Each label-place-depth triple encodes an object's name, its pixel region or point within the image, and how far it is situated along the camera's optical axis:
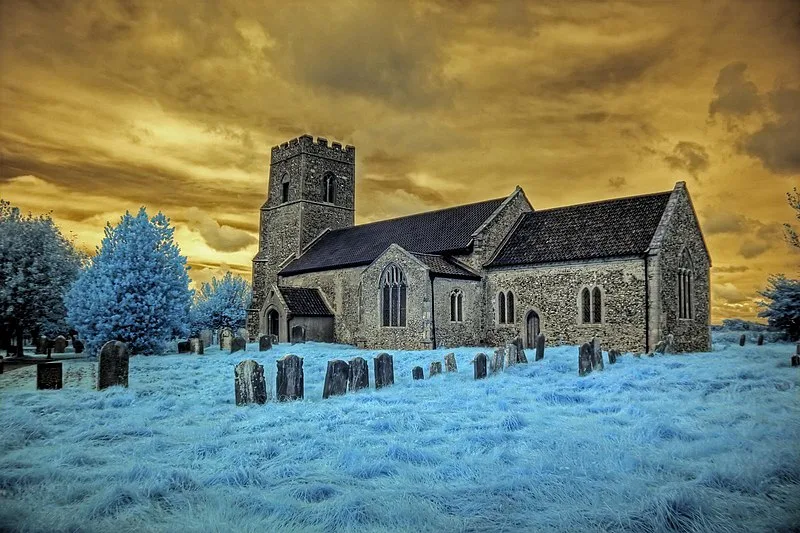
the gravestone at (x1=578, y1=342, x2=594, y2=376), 15.71
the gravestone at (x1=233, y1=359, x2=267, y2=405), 11.85
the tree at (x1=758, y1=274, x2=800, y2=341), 28.56
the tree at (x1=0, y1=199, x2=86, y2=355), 26.59
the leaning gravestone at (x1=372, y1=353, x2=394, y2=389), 14.29
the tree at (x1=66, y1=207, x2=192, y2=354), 24.31
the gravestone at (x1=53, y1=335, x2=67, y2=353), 30.97
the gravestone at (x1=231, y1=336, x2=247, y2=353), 26.79
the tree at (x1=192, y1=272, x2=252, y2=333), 48.12
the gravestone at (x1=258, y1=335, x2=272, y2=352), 26.58
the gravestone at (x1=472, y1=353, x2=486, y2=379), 15.58
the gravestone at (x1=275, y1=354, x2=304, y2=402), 12.28
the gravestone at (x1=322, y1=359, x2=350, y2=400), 12.93
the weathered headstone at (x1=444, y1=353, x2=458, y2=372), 17.05
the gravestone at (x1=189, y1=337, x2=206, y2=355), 27.17
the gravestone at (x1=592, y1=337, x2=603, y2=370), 16.38
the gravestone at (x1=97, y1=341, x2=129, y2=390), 14.24
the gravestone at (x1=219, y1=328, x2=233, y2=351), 28.92
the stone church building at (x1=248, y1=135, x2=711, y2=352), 24.61
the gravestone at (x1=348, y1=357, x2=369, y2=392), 13.70
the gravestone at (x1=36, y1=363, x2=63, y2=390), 14.41
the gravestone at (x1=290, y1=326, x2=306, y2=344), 33.03
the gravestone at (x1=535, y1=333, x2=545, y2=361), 19.46
